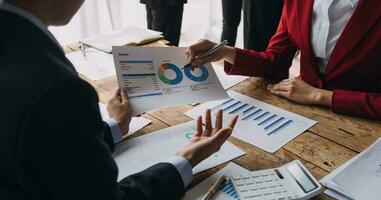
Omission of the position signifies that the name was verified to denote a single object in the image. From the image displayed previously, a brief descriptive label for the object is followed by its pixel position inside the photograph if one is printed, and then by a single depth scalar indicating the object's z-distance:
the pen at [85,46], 1.61
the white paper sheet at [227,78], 1.35
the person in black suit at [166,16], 2.57
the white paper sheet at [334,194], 0.84
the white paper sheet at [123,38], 1.65
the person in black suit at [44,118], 0.55
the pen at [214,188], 0.84
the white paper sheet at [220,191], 0.85
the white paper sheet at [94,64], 1.44
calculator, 0.84
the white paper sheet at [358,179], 0.85
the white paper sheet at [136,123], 1.10
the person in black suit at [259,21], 2.46
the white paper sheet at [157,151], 0.95
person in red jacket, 1.20
